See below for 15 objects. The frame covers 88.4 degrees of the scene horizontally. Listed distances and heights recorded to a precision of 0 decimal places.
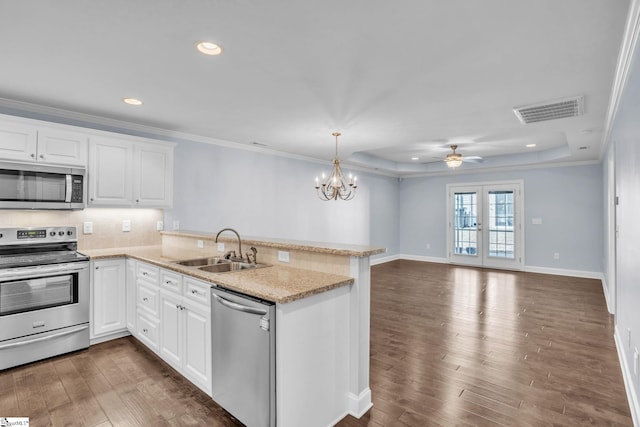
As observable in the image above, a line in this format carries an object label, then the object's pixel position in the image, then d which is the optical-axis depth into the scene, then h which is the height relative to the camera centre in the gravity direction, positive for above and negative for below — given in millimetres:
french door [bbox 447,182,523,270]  7555 -214
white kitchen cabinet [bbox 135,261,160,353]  2939 -832
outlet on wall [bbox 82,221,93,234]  3768 -131
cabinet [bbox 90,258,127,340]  3311 -843
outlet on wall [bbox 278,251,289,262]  2695 -333
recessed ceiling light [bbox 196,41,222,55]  2242 +1172
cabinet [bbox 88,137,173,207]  3564 +496
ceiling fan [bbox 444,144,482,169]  5660 +982
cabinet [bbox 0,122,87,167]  3039 +691
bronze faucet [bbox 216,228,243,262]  2930 -364
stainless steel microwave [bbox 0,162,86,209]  3037 +287
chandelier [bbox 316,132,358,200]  4828 +567
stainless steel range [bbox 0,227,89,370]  2820 -751
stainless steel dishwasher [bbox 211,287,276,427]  1831 -842
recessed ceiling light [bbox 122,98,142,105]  3291 +1165
